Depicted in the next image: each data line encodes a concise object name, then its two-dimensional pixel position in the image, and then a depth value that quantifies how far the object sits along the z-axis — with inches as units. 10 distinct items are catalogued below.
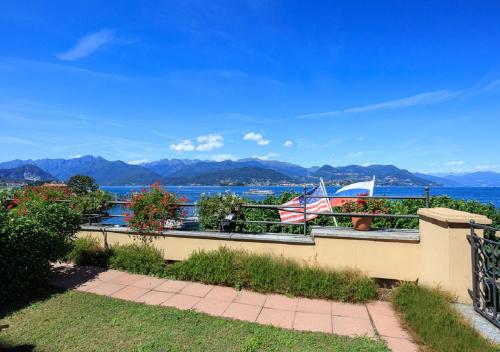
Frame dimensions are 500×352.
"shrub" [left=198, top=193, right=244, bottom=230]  232.2
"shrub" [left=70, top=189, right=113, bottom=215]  280.7
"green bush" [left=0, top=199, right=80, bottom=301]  166.4
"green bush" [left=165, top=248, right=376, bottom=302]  176.9
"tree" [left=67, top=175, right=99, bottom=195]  1850.6
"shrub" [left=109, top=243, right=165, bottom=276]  220.8
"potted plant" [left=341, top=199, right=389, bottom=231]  205.9
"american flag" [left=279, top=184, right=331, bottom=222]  243.1
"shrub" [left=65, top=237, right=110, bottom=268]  241.1
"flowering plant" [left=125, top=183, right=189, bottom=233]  238.4
